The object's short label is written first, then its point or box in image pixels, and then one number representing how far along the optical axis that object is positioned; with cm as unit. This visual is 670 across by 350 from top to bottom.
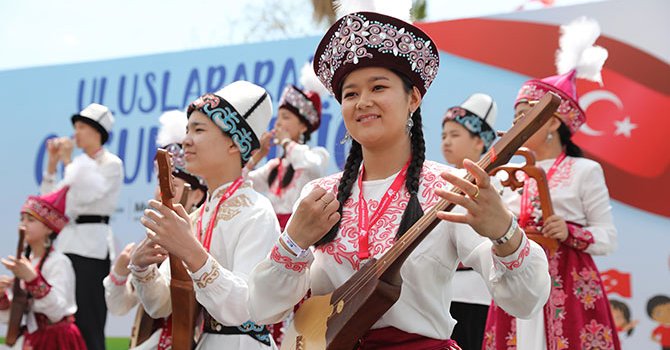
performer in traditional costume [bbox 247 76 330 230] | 478
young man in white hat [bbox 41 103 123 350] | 539
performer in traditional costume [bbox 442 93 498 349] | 400
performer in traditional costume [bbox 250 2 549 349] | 174
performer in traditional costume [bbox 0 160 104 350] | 454
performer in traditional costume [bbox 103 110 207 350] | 284
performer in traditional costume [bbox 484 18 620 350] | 340
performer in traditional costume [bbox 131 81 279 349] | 221
